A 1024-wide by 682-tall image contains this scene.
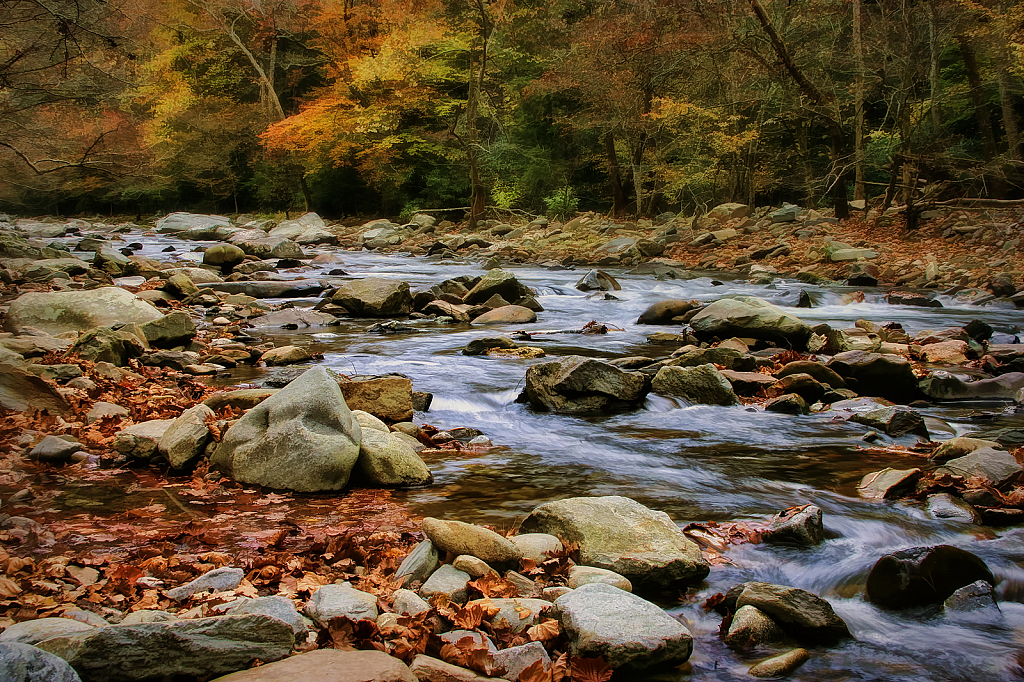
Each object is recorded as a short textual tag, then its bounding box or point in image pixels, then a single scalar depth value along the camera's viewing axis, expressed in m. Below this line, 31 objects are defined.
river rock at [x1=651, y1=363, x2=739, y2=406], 7.24
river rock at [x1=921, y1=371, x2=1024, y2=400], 7.34
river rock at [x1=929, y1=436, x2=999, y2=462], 5.30
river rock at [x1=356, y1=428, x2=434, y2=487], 5.05
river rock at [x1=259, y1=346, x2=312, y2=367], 8.73
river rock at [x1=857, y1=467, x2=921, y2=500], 4.79
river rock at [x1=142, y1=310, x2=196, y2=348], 9.15
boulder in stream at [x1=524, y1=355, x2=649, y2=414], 7.11
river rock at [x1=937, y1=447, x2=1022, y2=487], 4.70
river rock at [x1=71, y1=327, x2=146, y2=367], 7.71
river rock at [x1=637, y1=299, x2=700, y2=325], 12.42
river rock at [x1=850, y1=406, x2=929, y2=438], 6.13
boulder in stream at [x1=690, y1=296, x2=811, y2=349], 9.63
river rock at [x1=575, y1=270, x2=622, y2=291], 15.98
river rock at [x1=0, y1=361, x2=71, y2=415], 5.81
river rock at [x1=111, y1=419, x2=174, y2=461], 5.25
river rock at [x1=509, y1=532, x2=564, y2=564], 3.72
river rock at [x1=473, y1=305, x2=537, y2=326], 12.55
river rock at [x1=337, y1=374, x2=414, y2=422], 6.33
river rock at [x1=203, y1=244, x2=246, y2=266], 18.44
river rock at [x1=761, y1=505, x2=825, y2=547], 4.17
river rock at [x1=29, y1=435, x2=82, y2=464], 5.15
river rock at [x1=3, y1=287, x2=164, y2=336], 9.34
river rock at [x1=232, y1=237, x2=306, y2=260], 21.20
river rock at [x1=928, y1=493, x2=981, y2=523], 4.39
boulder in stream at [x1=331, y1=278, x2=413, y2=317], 12.86
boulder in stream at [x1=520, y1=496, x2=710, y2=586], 3.65
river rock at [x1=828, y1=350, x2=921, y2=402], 7.50
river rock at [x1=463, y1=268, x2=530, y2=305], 13.77
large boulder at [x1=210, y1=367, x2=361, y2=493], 4.84
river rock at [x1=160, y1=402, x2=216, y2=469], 5.10
